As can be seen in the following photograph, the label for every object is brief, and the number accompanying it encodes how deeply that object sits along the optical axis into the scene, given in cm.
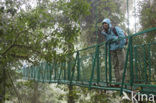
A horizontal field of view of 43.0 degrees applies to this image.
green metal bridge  260
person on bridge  329
